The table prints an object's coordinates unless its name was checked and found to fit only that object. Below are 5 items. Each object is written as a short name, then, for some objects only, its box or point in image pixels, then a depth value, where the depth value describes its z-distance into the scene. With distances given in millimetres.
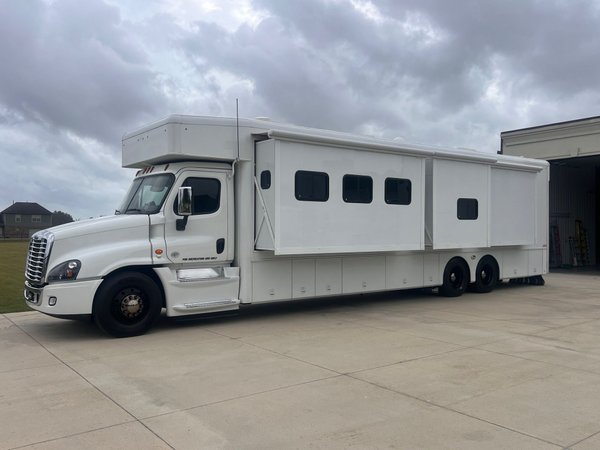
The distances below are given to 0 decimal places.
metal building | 20125
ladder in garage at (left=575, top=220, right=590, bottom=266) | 26141
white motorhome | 8359
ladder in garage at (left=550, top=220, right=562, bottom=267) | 25125
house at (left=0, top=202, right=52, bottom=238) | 96625
